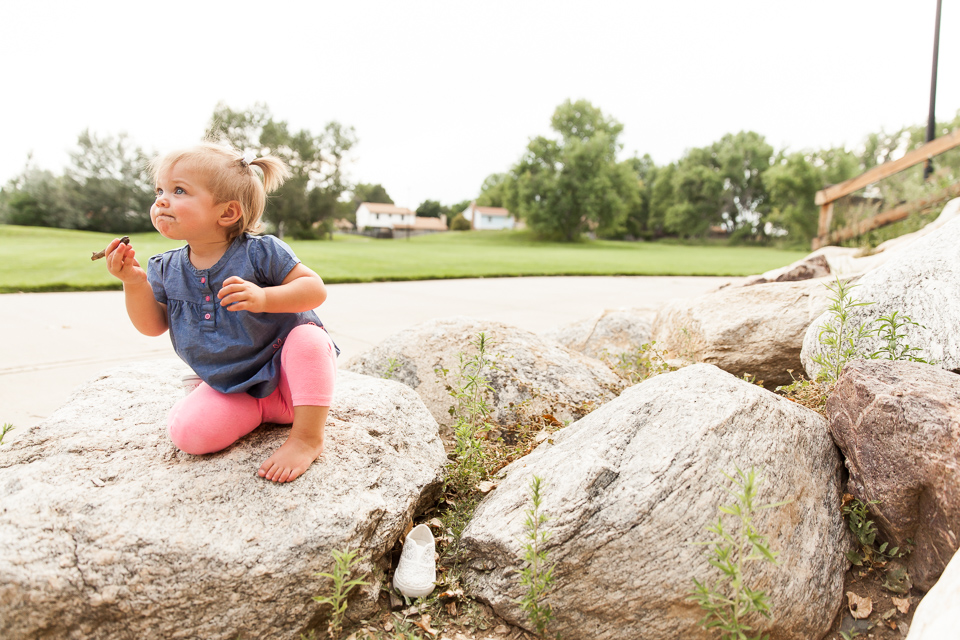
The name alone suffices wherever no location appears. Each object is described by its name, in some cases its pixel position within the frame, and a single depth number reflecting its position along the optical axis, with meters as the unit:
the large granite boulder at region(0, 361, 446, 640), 1.59
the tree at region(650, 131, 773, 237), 55.31
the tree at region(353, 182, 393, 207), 89.99
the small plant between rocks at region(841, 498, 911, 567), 2.00
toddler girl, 2.06
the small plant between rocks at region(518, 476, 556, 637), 1.71
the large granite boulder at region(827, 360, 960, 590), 1.74
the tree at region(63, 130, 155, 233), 34.59
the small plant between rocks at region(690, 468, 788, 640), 1.50
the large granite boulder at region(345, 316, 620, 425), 3.17
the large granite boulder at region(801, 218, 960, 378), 2.34
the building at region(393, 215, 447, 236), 82.31
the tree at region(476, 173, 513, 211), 48.19
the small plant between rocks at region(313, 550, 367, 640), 1.63
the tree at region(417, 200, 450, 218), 97.31
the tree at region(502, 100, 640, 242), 45.34
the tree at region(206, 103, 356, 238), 41.34
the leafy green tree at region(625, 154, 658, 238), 64.56
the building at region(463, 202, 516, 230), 93.62
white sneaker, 1.96
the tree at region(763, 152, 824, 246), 46.02
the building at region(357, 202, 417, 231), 87.94
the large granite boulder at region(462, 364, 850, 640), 1.76
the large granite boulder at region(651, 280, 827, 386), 3.30
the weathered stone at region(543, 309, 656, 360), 4.62
